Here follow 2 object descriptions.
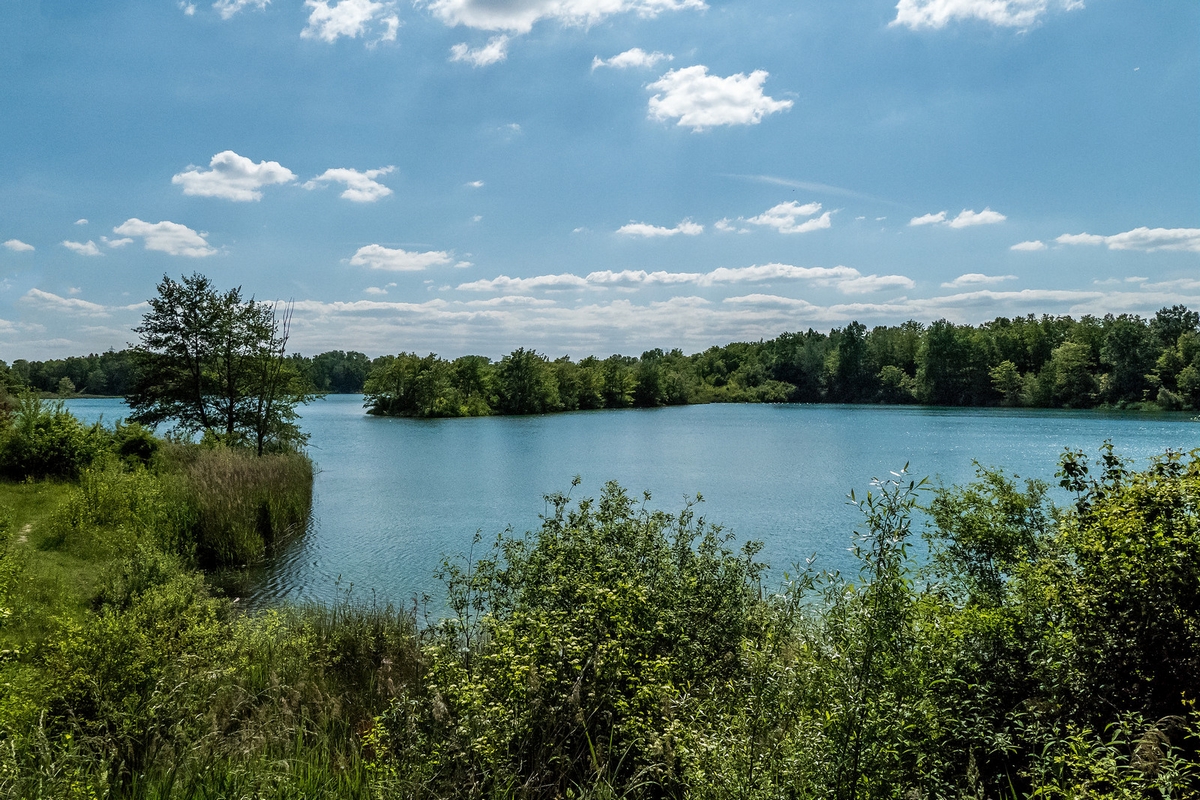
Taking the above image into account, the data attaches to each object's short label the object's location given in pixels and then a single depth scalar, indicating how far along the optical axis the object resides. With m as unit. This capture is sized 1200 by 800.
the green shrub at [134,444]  17.58
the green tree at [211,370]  26.62
